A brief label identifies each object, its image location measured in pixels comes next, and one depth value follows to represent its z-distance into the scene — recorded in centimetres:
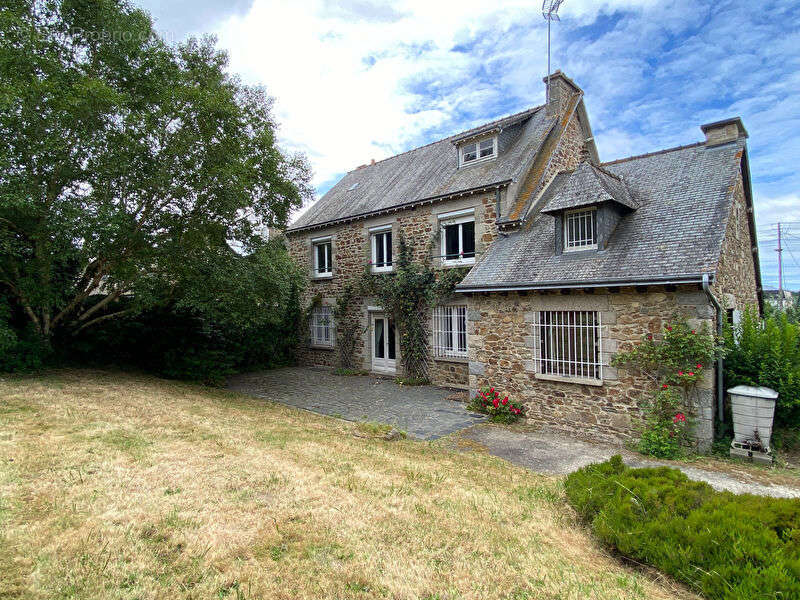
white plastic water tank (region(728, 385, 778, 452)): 691
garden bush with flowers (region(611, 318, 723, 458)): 707
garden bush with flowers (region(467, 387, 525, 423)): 938
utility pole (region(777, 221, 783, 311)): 2941
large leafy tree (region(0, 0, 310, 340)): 844
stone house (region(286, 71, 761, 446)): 782
